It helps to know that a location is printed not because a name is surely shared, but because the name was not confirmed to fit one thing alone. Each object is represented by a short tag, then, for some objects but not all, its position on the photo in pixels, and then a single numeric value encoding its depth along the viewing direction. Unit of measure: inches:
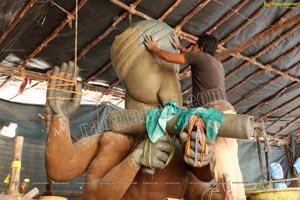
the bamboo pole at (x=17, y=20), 122.2
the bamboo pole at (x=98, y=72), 192.4
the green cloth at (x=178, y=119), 81.0
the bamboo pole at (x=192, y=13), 168.1
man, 83.8
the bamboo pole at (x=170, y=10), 163.8
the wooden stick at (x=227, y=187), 77.6
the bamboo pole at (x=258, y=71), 214.7
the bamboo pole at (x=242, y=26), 182.1
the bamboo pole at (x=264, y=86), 232.2
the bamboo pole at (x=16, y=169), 74.4
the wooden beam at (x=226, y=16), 175.3
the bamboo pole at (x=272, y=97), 252.7
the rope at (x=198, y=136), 81.4
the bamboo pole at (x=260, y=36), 169.9
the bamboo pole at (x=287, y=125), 303.1
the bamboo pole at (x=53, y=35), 151.7
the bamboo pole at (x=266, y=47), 197.6
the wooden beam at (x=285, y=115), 283.6
